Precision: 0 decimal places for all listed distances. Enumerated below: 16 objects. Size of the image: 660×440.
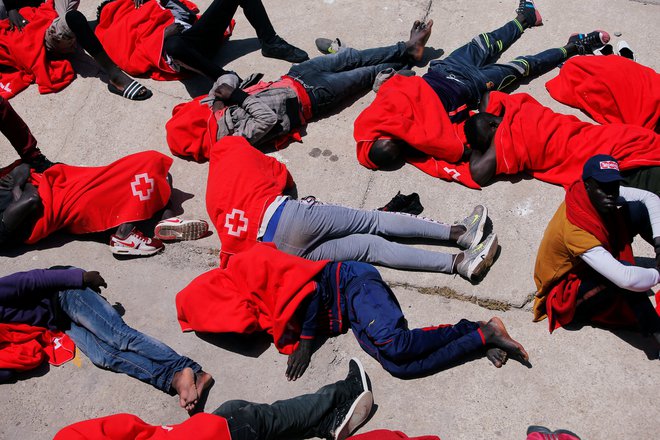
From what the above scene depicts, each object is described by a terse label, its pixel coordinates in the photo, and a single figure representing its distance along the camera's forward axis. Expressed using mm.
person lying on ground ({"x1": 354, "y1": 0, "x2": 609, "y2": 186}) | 4891
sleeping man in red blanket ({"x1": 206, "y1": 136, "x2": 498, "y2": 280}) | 4371
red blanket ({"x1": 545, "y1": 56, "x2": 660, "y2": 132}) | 4834
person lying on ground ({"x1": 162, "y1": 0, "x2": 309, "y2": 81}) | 5637
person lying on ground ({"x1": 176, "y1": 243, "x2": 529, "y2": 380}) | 3840
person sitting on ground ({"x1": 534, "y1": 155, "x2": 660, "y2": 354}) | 3557
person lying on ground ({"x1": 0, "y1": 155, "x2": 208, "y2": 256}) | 4758
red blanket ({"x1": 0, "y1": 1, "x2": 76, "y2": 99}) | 6066
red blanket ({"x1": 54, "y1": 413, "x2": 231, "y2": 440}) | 3383
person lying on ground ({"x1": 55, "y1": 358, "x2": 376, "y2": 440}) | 3423
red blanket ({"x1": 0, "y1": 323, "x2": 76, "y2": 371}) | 4109
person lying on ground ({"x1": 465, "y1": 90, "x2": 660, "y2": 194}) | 4480
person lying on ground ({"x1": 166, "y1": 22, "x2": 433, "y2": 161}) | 5207
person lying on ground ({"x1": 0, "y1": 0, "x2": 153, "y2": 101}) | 5855
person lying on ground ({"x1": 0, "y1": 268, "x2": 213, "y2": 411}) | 4027
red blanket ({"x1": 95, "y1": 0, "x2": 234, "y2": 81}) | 6059
